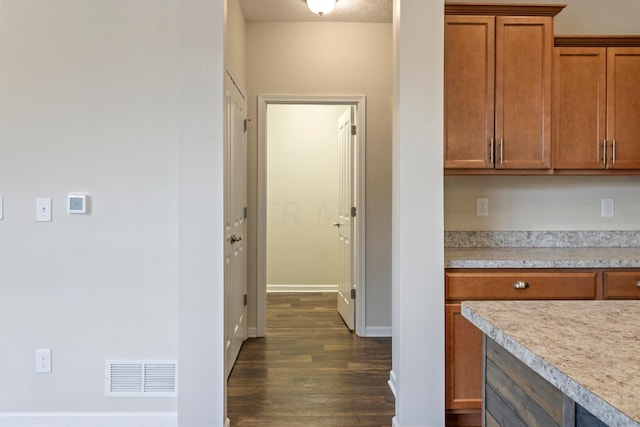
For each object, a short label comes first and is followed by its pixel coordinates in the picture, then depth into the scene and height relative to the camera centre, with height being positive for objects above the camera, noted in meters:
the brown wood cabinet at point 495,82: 2.33 +0.69
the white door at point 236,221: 2.88 -0.09
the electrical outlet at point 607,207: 2.78 +0.02
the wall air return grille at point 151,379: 2.23 -0.87
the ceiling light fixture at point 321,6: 3.24 +1.55
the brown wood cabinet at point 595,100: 2.46 +0.63
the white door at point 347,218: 3.90 -0.08
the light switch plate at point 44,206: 2.23 +0.01
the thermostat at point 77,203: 2.21 +0.03
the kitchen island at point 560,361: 0.73 -0.29
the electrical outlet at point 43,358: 2.23 -0.77
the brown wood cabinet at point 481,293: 2.15 -0.41
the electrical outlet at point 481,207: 2.74 +0.02
